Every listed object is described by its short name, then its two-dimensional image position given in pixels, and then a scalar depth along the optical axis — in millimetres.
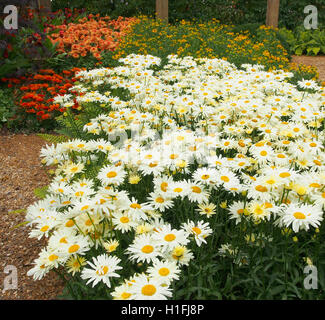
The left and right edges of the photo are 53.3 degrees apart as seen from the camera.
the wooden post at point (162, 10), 10430
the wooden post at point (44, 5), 9117
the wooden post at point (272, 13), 10430
